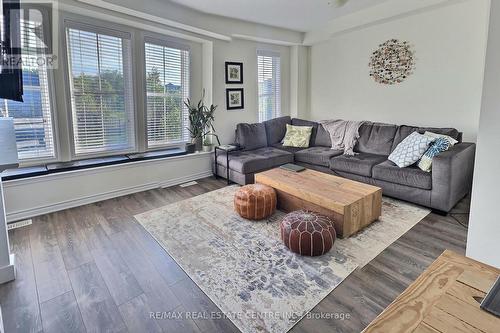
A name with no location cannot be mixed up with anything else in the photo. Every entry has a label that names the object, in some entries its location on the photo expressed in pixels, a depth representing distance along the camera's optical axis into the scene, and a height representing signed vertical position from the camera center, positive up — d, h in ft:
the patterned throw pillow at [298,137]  15.91 -0.81
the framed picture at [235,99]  15.78 +1.35
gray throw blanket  14.19 -0.53
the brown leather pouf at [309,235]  7.28 -2.95
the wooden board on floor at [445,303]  2.68 -1.89
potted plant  14.61 -0.04
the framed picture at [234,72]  15.55 +2.82
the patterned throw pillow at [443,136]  10.71 -0.49
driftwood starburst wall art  13.41 +3.07
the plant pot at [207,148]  15.11 -1.39
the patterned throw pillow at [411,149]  10.78 -1.03
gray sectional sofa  9.89 -1.70
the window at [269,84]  17.46 +2.49
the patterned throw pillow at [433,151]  10.25 -1.01
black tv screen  4.15 +1.08
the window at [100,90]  11.30 +1.36
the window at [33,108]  10.02 +0.50
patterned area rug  5.78 -3.61
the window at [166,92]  13.54 +1.53
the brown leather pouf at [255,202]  9.52 -2.74
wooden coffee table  8.41 -2.37
